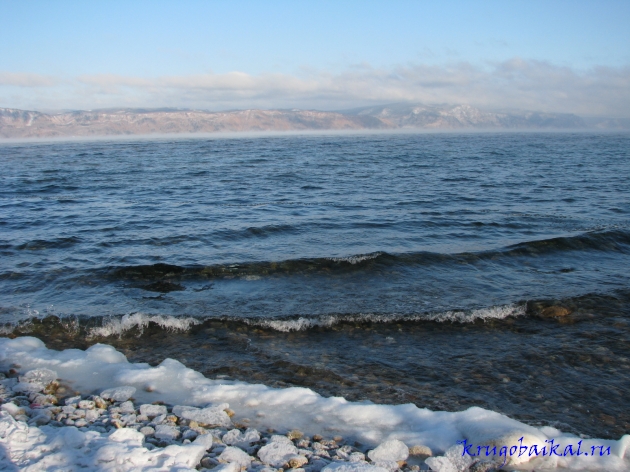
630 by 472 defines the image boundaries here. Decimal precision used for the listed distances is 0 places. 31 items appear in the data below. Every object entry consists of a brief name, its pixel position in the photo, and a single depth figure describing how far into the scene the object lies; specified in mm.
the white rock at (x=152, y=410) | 5281
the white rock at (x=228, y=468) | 4164
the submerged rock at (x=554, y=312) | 8695
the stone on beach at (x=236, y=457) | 4332
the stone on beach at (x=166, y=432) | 4750
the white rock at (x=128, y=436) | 4480
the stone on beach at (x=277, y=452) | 4395
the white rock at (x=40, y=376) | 6109
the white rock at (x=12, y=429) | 4441
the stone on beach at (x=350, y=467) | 4207
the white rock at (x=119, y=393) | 5703
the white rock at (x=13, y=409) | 5147
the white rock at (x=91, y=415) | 5137
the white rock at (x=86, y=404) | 5398
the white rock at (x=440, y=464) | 4398
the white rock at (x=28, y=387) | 5824
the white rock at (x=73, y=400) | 5512
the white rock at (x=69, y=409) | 5230
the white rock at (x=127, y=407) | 5359
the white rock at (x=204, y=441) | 4562
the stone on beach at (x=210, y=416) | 5148
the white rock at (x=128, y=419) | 5051
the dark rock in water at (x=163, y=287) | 10438
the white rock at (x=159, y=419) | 5060
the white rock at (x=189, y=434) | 4736
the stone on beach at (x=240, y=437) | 4742
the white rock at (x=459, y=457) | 4473
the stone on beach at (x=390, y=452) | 4562
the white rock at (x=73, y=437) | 4438
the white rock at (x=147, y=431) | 4782
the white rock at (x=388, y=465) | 4367
